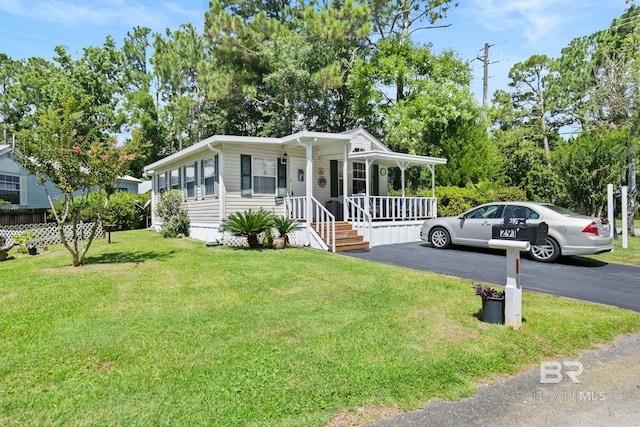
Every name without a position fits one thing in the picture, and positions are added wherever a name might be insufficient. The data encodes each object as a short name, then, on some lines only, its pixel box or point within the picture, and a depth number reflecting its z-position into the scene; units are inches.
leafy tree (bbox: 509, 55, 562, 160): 1136.2
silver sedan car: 307.4
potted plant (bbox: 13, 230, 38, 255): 402.9
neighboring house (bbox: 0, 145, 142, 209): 681.6
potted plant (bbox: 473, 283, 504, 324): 167.2
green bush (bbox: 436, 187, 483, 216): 612.4
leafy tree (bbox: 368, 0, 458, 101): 873.5
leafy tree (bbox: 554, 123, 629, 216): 466.9
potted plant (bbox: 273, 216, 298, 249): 403.1
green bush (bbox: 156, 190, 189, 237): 564.1
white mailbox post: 160.4
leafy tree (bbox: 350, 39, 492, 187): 737.0
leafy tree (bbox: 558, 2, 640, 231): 604.1
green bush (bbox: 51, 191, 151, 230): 685.9
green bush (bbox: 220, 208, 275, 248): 394.9
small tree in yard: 286.2
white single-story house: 437.7
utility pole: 944.2
